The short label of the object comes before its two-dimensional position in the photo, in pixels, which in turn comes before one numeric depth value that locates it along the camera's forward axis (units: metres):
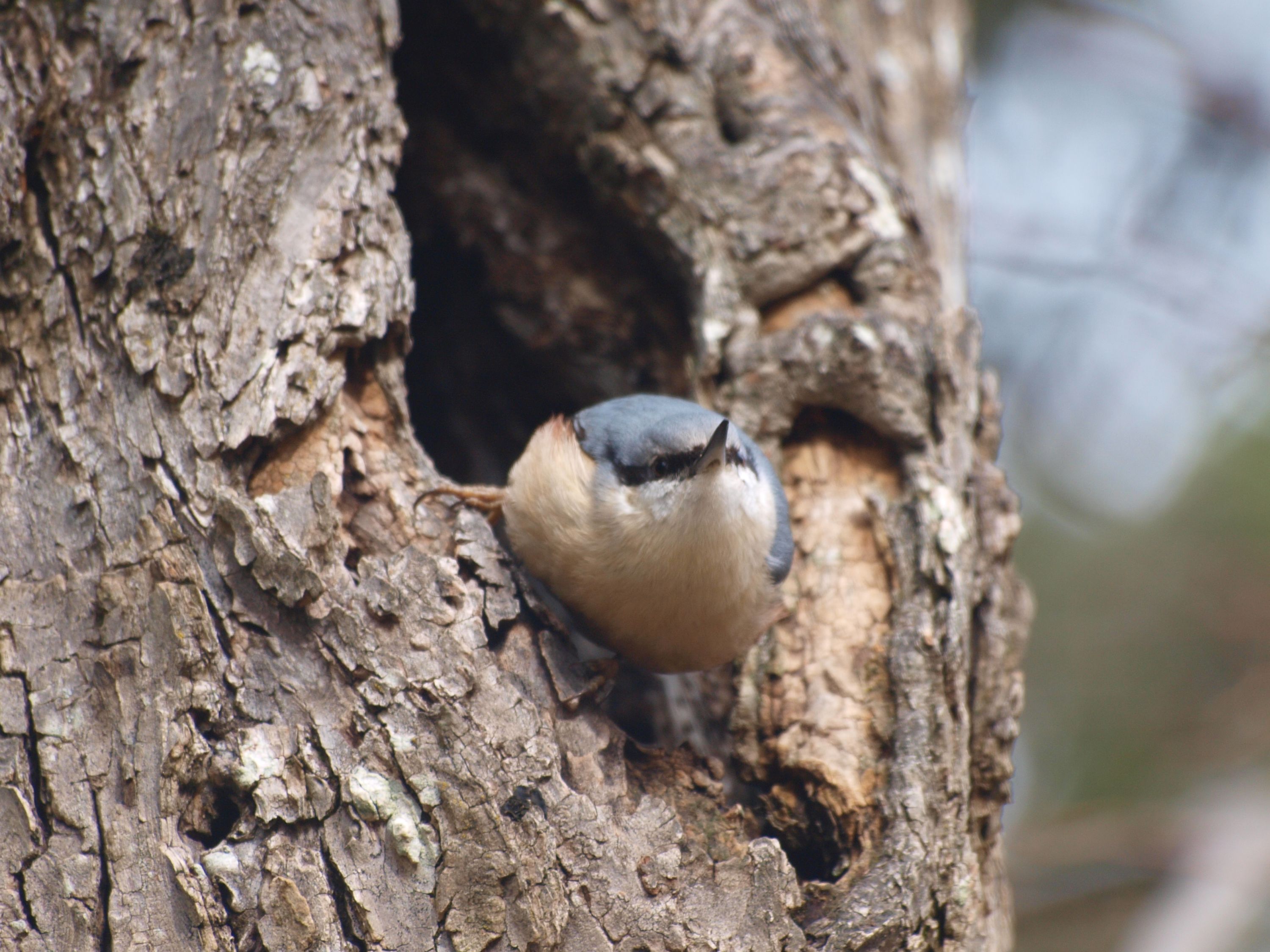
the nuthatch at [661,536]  4.10
